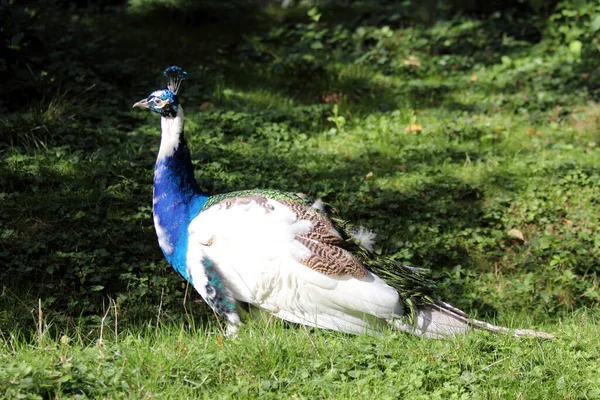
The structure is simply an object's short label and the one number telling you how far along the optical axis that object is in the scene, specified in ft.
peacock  24.94
